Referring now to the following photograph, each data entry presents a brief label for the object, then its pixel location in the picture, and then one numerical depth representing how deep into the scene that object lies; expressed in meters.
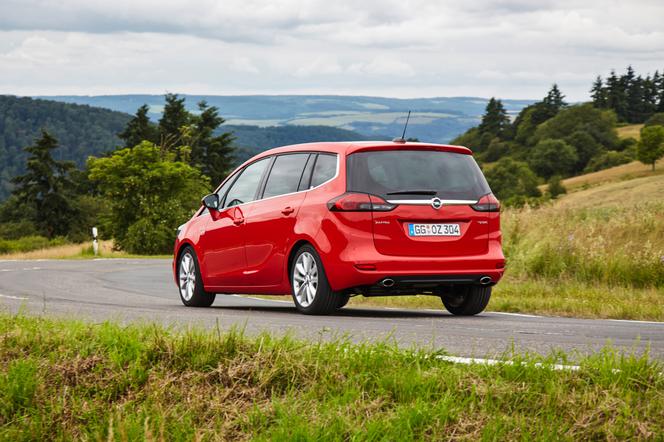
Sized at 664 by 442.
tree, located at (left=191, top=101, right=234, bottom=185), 109.38
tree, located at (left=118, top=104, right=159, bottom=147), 111.38
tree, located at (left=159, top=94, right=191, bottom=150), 113.88
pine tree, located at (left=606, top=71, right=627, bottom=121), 174.88
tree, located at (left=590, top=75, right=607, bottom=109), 179.00
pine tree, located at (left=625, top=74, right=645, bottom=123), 175.62
